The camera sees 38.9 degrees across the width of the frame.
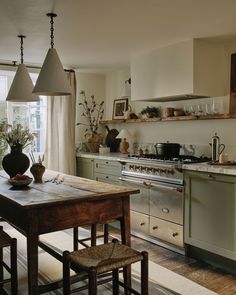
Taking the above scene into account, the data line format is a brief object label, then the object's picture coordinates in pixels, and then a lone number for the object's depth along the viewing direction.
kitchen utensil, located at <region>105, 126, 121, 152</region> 5.53
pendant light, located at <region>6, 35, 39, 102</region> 3.37
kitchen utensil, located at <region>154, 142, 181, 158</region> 4.18
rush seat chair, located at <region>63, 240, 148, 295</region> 1.88
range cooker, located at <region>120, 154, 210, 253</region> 3.59
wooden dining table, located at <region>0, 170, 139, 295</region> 2.13
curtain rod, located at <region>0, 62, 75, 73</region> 4.82
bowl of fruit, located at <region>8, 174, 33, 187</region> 2.72
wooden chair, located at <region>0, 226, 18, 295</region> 2.40
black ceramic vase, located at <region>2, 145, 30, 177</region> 3.06
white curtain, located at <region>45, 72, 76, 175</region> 5.25
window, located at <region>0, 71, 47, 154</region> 5.46
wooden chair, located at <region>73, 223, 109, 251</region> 3.18
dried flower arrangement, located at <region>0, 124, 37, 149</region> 3.17
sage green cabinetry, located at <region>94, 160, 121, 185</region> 4.51
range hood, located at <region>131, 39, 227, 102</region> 3.76
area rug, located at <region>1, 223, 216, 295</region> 2.77
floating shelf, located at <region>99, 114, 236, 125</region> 3.76
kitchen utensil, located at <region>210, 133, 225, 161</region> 3.71
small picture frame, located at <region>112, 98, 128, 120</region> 5.45
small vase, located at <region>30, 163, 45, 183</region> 2.99
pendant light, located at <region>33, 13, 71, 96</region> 2.71
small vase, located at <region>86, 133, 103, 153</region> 5.53
